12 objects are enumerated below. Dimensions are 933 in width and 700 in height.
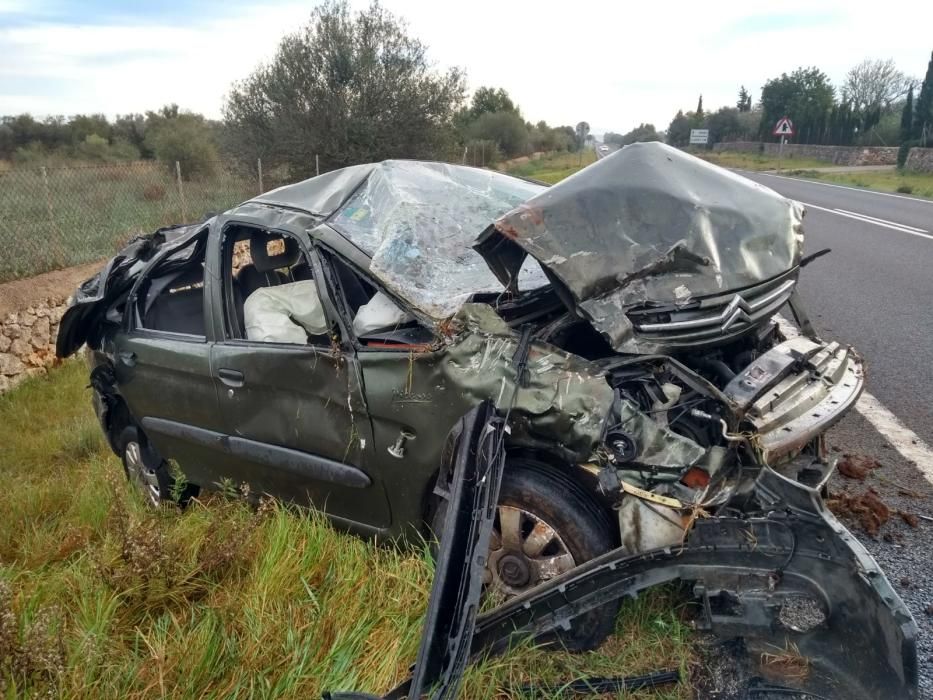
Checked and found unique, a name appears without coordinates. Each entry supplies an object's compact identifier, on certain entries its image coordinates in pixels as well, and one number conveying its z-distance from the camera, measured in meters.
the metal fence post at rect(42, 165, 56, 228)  7.77
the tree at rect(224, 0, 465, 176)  17.12
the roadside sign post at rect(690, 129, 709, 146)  51.62
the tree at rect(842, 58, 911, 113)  59.22
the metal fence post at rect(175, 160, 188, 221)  10.05
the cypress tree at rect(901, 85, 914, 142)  30.88
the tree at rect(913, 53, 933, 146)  28.75
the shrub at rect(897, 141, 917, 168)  29.20
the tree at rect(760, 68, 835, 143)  46.75
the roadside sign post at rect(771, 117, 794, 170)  33.84
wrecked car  2.29
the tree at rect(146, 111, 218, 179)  20.41
